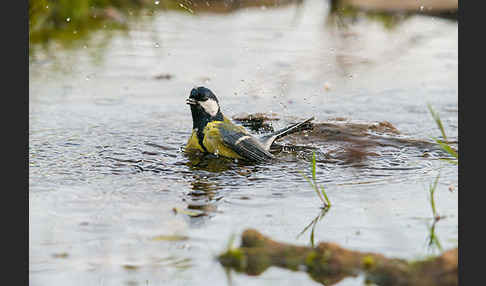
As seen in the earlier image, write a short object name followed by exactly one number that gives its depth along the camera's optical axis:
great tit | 11.31
